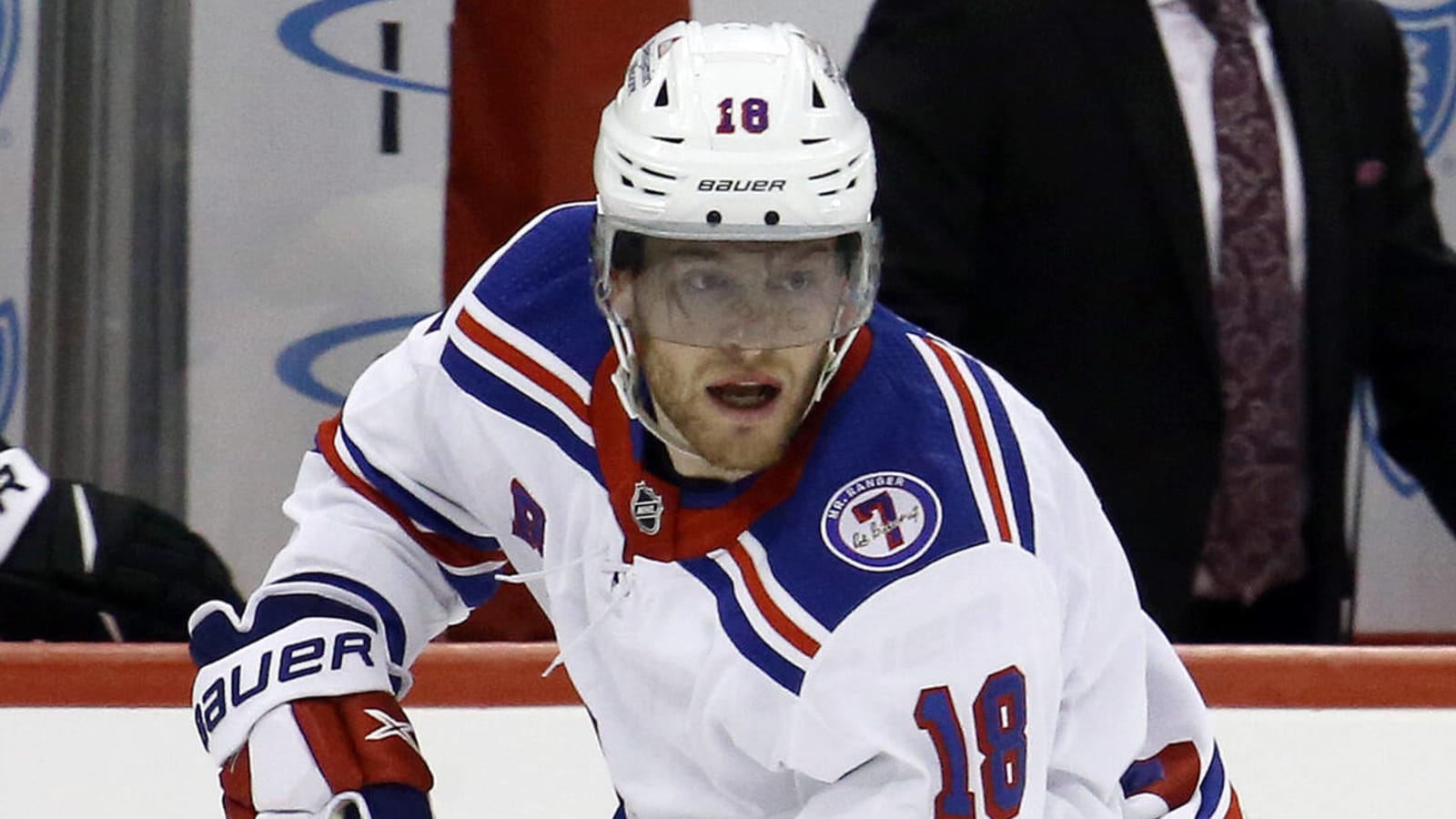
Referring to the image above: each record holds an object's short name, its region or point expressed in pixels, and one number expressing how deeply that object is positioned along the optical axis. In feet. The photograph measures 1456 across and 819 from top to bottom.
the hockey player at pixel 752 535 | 35.01
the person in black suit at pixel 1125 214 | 38.18
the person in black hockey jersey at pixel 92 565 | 38.85
